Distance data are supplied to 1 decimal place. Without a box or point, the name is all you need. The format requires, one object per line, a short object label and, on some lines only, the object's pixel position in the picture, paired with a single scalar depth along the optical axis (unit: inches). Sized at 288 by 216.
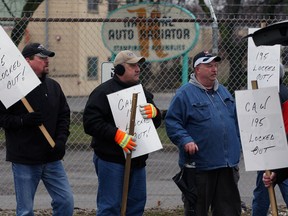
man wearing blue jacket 566.6
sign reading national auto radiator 839.7
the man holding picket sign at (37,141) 569.0
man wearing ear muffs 568.4
